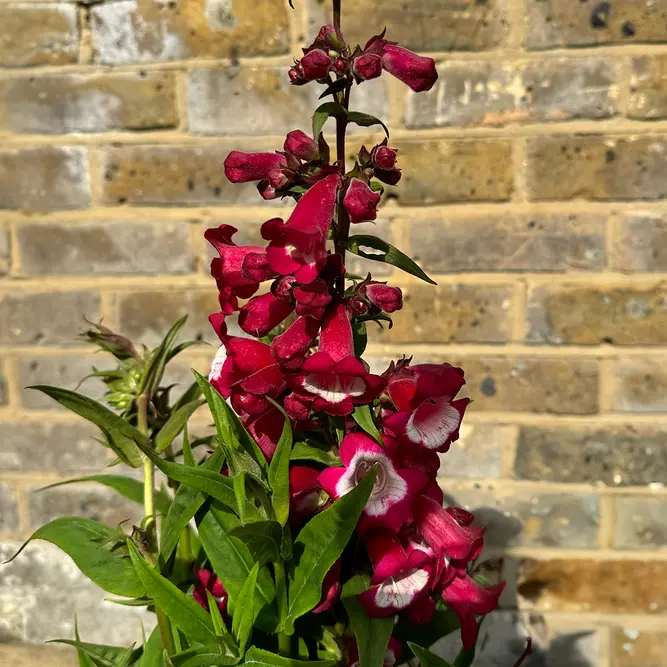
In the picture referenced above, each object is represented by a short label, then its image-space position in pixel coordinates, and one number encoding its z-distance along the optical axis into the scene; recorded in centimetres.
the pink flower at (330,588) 42
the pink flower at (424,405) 39
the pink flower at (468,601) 45
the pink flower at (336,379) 36
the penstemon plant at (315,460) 38
